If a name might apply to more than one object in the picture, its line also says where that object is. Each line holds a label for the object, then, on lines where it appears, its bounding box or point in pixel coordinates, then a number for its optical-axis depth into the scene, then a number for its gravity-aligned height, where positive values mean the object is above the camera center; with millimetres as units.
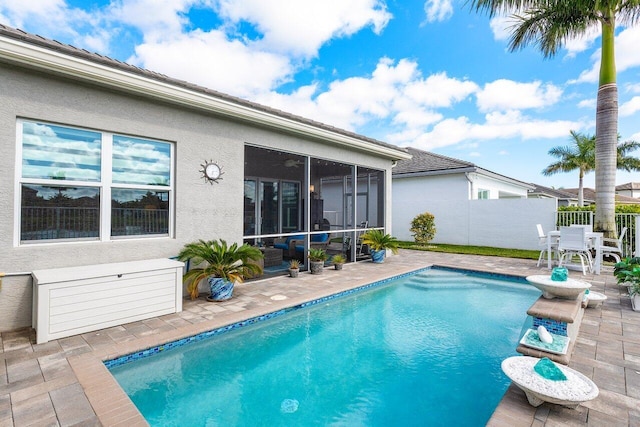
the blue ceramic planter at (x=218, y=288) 5668 -1359
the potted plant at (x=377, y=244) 10070 -919
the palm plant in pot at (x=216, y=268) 5676 -1009
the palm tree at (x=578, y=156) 24750 +5170
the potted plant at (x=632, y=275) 5250 -1044
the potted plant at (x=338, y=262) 8930 -1353
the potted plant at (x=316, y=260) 8289 -1213
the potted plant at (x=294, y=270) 7914 -1411
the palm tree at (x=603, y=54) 9664 +5307
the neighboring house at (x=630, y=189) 46478 +4455
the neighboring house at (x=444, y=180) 14977 +1974
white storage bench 3904 -1162
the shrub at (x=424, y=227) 14531 -508
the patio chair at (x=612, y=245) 8523 -840
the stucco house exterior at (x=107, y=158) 4262 +950
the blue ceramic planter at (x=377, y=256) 10109 -1318
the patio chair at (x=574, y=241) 8234 -646
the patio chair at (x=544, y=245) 9387 -841
